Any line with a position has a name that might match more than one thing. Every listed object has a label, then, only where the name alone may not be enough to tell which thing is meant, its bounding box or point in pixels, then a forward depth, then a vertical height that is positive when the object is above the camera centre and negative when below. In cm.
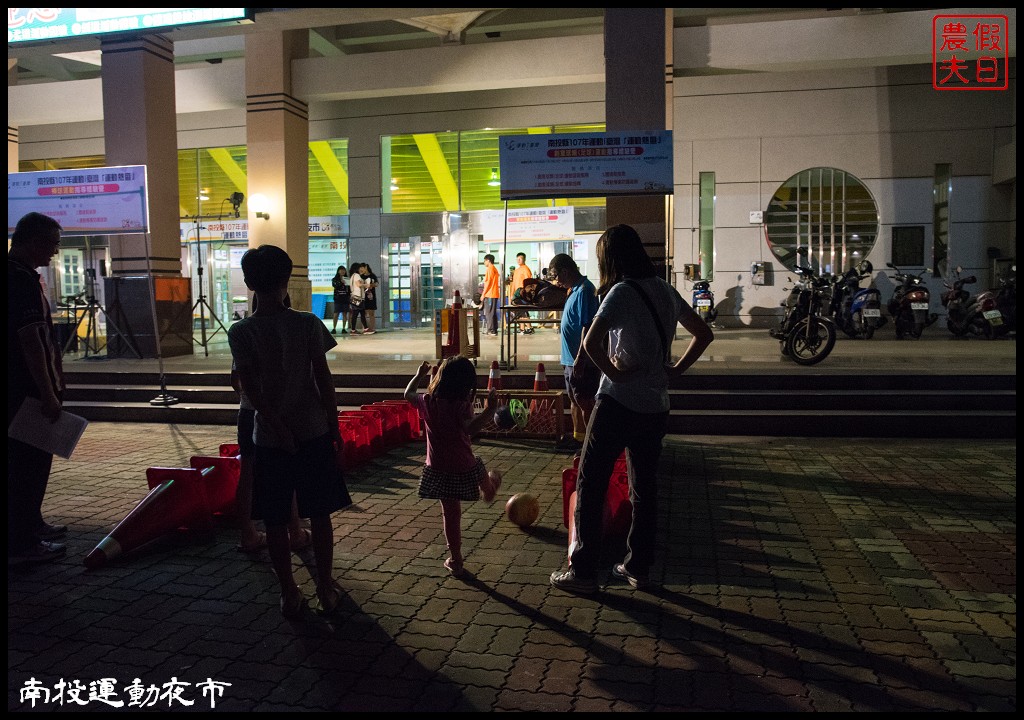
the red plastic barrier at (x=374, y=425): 686 -105
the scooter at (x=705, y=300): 1623 +15
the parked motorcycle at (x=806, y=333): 977 -36
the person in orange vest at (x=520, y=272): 1609 +80
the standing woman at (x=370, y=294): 1692 +40
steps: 775 -108
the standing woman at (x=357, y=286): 1684 +57
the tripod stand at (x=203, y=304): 1210 +14
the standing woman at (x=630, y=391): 364 -40
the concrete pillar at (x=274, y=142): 1552 +354
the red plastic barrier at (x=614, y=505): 453 -119
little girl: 396 -67
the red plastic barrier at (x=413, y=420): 758 -111
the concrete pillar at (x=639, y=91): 1071 +309
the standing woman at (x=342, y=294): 1661 +40
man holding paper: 420 -32
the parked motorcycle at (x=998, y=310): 1303 -12
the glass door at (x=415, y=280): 1879 +77
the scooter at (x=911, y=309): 1405 -9
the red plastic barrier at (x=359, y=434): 649 -107
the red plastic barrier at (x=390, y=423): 725 -109
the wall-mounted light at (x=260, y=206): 1558 +221
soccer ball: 481 -127
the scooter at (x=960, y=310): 1396 -12
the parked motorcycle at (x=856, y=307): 1434 -3
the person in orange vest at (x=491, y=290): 1609 +42
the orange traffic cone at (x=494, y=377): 714 -64
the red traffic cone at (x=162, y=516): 430 -121
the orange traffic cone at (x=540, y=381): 790 -75
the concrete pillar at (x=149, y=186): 1230 +213
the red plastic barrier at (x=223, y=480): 491 -109
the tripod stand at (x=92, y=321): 1205 -10
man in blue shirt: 634 -1
